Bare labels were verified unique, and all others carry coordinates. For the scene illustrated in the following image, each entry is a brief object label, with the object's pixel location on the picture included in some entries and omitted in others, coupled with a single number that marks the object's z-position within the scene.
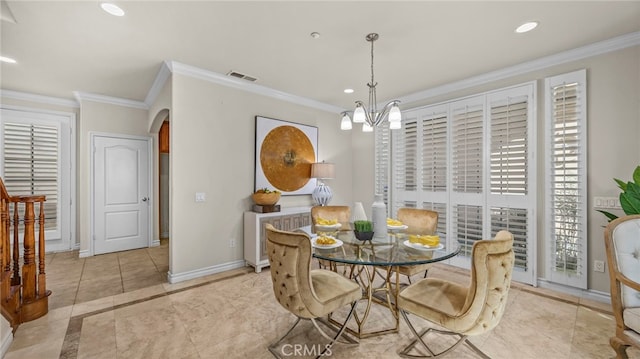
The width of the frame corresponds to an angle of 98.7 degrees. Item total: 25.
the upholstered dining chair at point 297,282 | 1.69
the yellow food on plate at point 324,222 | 2.69
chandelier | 2.38
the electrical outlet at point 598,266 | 2.78
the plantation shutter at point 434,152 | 3.96
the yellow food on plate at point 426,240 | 1.99
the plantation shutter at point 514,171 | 3.22
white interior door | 4.56
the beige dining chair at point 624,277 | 1.75
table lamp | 4.49
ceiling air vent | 3.50
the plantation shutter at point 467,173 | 3.60
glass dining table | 1.82
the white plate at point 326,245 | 2.03
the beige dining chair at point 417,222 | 2.56
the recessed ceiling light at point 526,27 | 2.39
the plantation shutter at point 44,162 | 4.27
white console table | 3.65
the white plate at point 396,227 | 2.64
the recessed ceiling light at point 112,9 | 2.12
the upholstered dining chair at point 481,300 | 1.52
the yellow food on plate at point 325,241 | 2.07
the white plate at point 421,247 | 1.97
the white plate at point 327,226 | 2.64
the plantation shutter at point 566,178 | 2.88
